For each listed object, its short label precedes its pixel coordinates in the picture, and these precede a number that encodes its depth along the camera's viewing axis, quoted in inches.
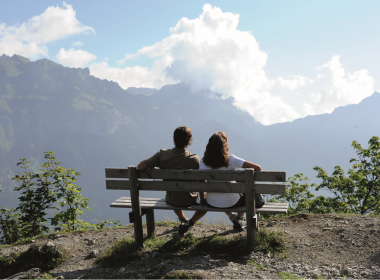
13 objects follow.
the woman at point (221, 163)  171.2
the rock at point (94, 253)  188.5
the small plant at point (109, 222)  272.7
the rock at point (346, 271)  141.5
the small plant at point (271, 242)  169.1
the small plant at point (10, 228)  258.2
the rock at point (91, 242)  214.4
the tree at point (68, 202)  270.4
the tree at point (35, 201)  264.7
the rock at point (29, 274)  163.9
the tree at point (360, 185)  437.1
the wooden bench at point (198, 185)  161.0
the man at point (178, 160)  178.1
